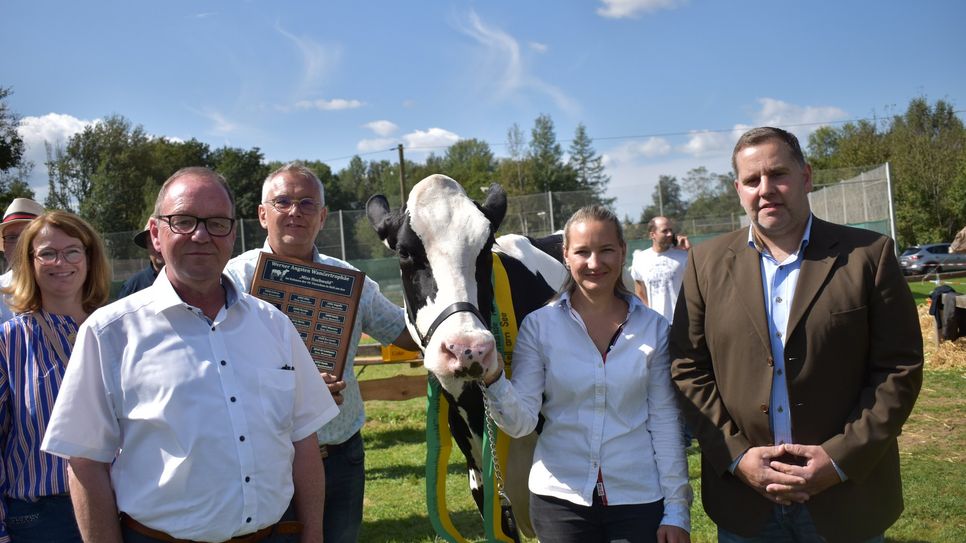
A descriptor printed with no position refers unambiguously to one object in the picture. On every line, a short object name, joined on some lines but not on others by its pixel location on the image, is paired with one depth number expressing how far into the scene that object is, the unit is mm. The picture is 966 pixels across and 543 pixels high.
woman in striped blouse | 2578
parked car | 29222
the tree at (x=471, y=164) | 57241
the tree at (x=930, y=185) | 37344
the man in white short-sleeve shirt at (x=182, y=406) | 1856
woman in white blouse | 2510
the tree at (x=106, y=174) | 51438
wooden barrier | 8008
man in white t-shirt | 7840
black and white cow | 2691
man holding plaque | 3271
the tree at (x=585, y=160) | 65875
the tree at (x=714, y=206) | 27833
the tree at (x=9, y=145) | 36125
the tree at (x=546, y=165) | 58425
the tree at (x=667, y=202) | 28059
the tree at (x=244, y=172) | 56750
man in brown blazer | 2322
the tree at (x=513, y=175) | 54062
